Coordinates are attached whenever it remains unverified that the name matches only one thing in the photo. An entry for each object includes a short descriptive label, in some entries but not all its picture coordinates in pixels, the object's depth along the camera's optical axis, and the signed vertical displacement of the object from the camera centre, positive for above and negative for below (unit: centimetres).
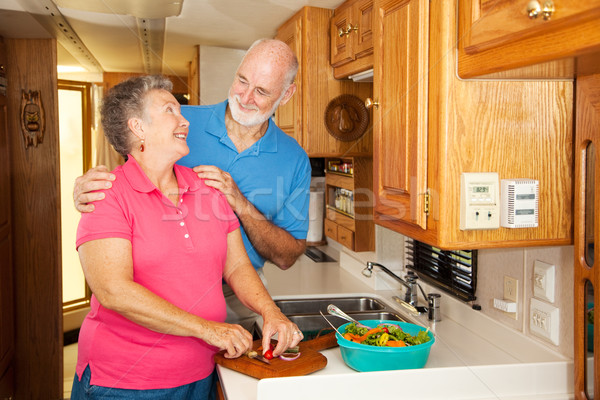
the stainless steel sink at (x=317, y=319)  202 -52
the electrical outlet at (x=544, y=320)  143 -38
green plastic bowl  138 -45
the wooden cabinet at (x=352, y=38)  202 +49
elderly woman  137 -25
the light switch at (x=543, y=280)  143 -28
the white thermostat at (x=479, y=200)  120 -7
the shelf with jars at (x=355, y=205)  249 -16
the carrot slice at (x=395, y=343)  144 -43
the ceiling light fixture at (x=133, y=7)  223 +66
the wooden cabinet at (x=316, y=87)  243 +35
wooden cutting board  137 -47
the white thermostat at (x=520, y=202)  121 -7
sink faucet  210 -43
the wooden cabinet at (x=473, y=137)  120 +7
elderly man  185 +5
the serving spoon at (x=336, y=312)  166 -41
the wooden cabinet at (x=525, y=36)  84 +22
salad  145 -43
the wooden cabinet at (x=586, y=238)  114 -15
